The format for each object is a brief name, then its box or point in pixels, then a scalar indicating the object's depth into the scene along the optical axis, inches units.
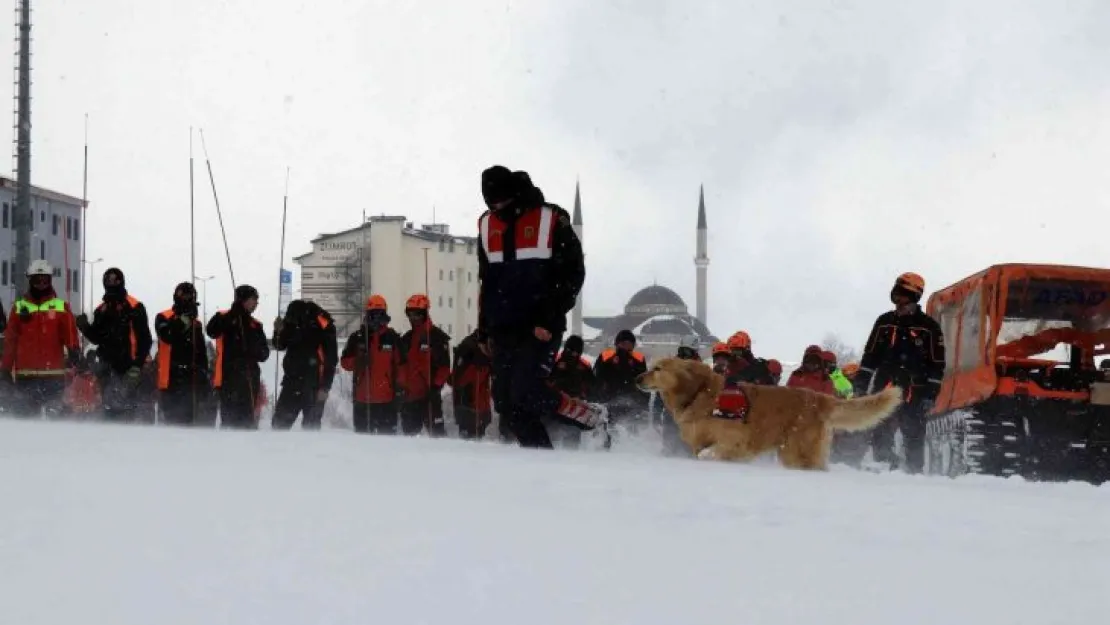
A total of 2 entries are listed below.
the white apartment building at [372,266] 4239.7
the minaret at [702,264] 5408.5
